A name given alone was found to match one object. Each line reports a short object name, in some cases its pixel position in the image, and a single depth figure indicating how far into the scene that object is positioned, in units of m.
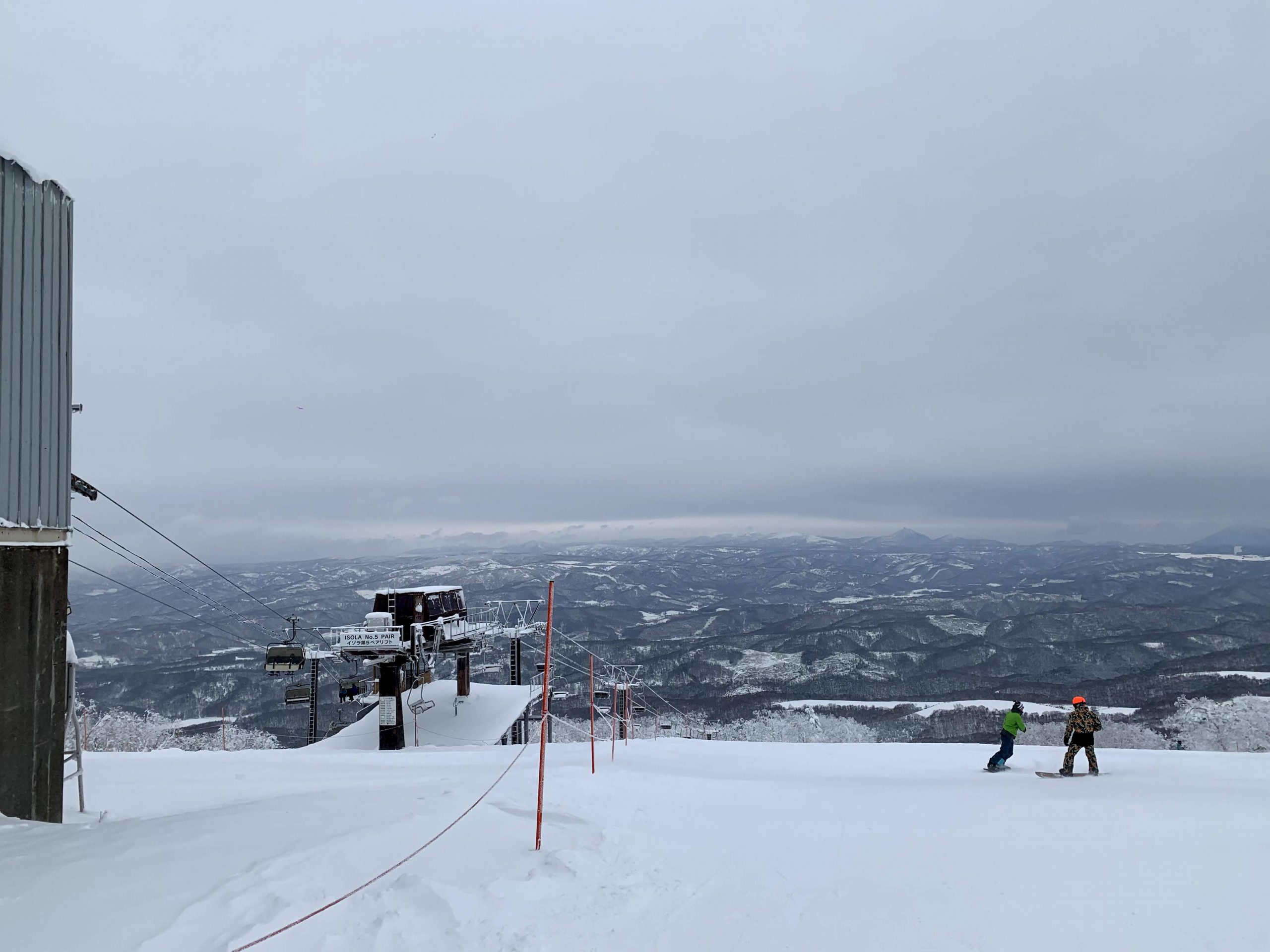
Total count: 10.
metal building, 8.54
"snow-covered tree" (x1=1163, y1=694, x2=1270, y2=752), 67.81
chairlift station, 30.36
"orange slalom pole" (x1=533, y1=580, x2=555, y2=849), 6.46
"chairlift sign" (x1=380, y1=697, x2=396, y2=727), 30.64
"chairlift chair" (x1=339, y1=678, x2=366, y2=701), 31.41
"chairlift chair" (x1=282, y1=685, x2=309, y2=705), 33.34
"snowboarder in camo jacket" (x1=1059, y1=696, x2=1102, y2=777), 11.46
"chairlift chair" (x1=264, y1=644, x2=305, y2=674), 29.67
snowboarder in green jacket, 12.51
